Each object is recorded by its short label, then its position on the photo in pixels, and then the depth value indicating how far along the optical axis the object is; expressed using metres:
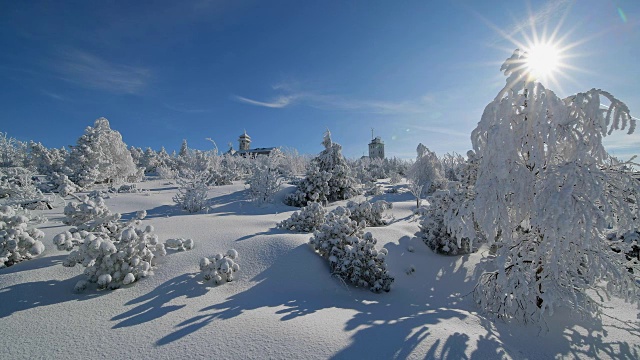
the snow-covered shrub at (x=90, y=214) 4.74
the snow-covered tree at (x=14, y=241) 3.96
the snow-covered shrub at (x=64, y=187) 6.13
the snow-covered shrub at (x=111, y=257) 3.63
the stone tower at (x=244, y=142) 80.32
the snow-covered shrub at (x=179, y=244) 4.86
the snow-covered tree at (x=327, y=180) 12.19
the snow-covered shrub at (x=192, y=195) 8.81
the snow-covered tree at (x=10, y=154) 20.42
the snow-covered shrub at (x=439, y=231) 6.58
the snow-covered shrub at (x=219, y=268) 4.07
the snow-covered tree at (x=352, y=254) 4.80
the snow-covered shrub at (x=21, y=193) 7.39
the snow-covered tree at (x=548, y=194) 3.30
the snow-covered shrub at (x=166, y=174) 19.53
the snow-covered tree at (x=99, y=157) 12.87
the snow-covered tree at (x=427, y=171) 16.52
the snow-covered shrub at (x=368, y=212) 8.14
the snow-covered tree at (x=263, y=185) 11.12
